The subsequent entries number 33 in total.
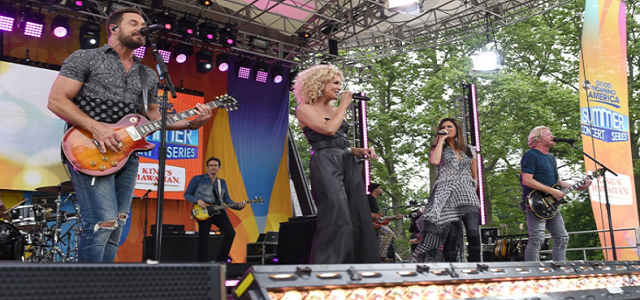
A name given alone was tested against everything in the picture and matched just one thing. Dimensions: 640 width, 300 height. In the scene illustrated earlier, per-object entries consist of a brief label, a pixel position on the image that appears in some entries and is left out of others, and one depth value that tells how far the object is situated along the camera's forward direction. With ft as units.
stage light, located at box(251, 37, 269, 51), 37.65
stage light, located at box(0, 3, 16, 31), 29.60
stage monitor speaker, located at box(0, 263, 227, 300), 3.62
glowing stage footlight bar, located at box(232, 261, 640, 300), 4.71
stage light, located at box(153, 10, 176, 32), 32.39
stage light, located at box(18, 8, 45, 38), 30.12
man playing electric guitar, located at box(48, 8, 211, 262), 8.93
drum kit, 22.34
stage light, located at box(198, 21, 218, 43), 34.45
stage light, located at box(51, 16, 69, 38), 30.81
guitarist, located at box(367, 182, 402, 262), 32.91
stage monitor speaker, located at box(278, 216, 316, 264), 22.34
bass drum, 13.89
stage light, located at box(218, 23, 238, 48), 35.19
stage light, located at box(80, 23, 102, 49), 31.42
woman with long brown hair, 15.57
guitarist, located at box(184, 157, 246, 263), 24.98
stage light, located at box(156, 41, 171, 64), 34.06
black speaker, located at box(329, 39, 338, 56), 38.04
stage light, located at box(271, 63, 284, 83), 39.85
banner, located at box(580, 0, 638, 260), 26.08
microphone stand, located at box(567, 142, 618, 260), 17.51
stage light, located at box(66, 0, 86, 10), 30.58
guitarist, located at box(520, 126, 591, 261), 18.28
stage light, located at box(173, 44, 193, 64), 35.06
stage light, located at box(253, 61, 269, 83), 39.02
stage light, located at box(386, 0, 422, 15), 31.99
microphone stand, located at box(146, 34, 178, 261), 9.74
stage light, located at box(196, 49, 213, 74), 35.63
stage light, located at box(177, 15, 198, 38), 33.37
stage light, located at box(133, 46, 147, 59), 33.73
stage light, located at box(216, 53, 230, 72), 36.86
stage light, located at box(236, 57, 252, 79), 38.34
